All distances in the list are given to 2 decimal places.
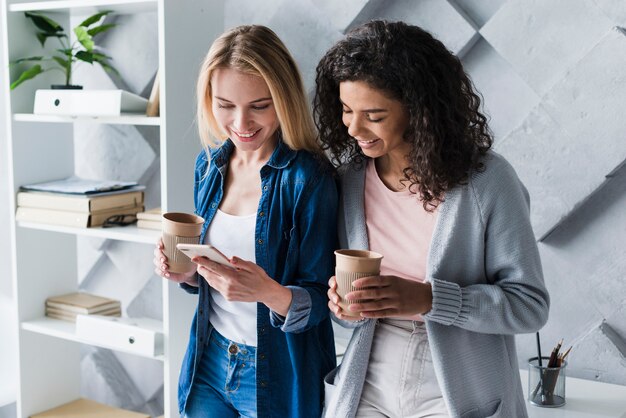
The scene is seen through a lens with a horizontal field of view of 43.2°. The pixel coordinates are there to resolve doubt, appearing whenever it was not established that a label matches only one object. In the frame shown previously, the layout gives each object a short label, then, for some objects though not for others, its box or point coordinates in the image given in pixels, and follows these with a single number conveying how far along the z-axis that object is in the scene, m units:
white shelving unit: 2.19
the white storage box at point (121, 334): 2.28
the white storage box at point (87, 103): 2.25
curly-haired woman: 1.44
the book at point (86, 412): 2.64
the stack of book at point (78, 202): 2.39
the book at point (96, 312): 2.58
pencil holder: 1.86
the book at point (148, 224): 2.37
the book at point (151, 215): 2.38
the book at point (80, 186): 2.41
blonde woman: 1.62
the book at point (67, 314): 2.59
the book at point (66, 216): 2.39
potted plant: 2.43
